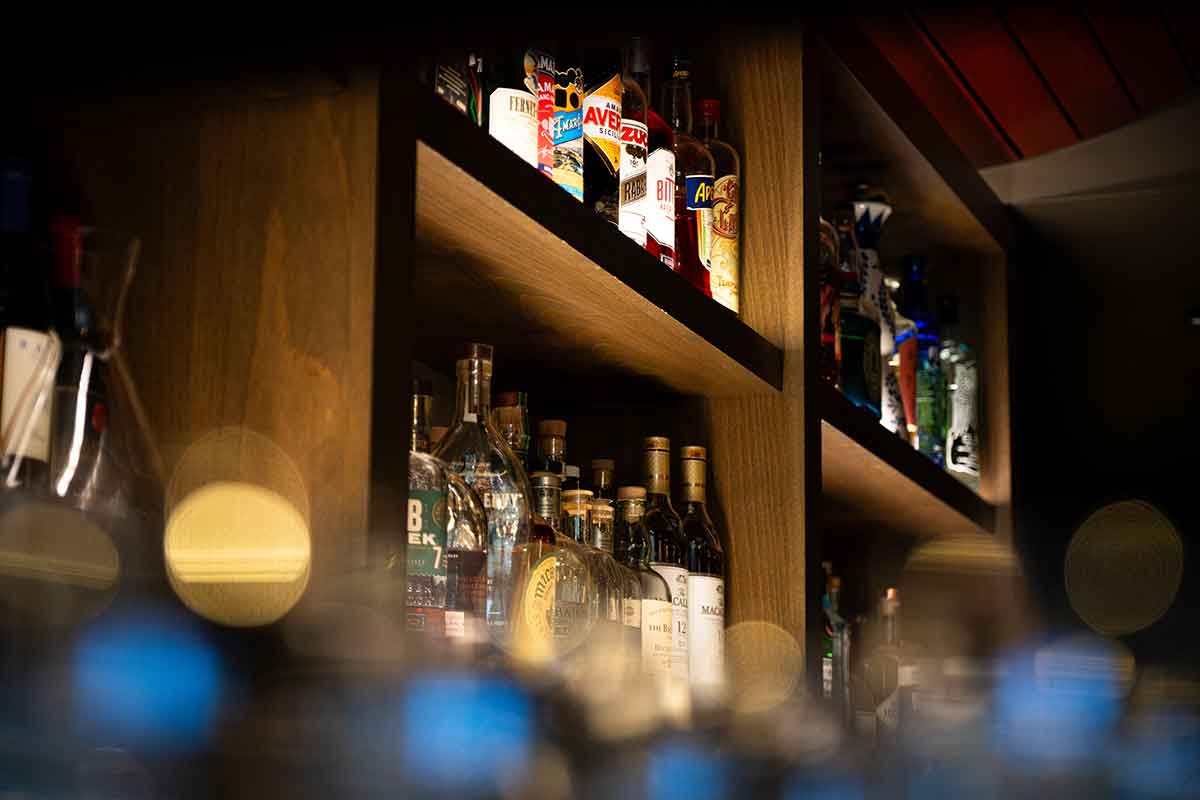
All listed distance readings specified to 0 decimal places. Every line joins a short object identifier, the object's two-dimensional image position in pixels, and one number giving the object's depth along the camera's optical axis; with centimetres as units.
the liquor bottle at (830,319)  200
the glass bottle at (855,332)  221
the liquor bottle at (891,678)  242
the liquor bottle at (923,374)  265
